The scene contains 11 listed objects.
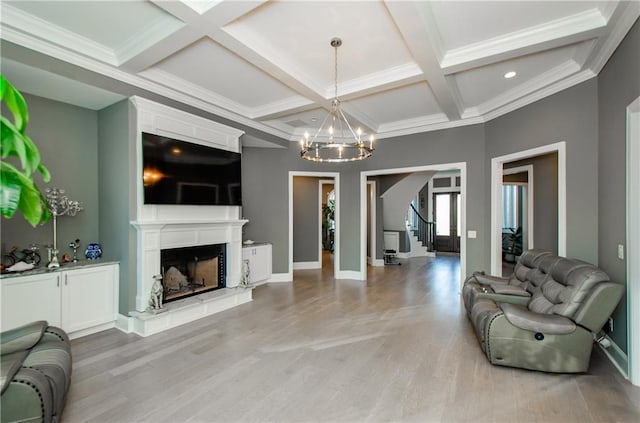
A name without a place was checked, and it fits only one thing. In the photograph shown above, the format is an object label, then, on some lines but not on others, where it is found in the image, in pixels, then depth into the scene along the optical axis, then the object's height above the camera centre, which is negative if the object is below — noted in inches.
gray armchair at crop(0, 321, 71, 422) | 64.0 -38.5
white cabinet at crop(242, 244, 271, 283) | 219.8 -38.2
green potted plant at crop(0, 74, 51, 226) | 39.8 +6.1
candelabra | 136.9 +2.3
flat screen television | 143.5 +19.7
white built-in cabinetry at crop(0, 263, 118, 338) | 116.2 -37.1
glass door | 414.3 -15.3
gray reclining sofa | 98.6 -39.0
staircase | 385.4 -34.5
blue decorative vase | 149.3 -20.3
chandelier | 228.1 +58.3
